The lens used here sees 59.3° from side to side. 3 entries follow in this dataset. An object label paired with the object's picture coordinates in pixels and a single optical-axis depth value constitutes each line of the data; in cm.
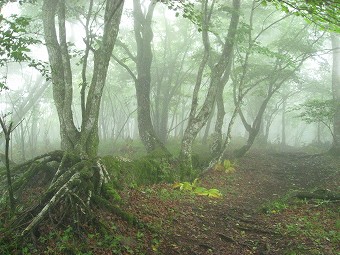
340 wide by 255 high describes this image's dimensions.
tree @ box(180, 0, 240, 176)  1266
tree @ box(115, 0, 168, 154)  1456
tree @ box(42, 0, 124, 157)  964
